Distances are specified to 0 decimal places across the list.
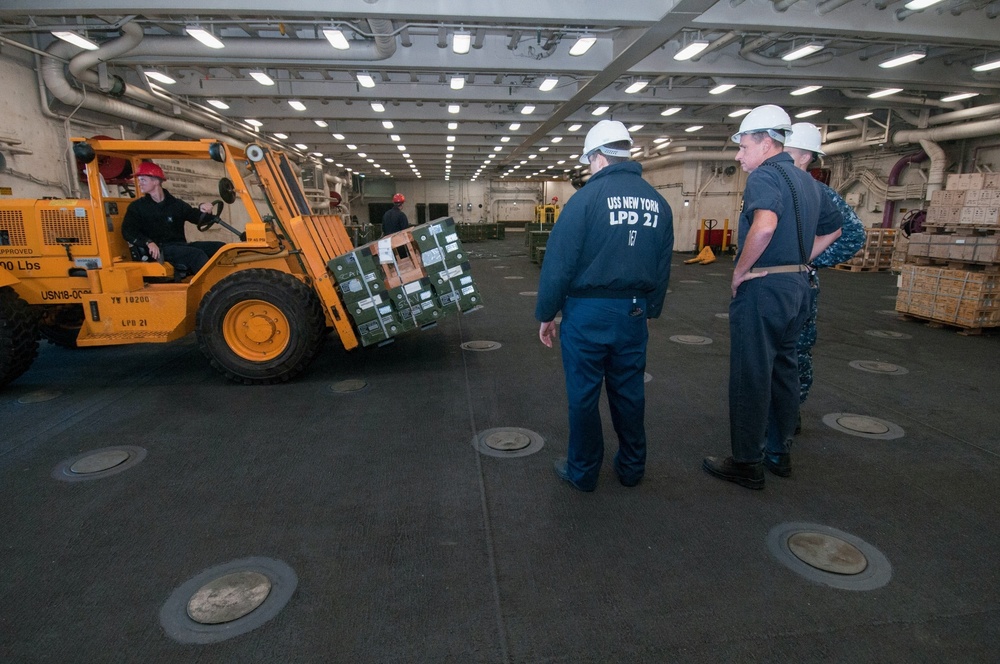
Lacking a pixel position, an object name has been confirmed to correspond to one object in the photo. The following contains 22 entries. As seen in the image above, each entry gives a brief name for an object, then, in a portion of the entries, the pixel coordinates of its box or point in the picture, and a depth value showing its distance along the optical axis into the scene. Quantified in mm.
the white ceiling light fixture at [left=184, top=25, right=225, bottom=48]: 7646
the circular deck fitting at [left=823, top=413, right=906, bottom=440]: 3781
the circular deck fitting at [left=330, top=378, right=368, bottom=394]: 4793
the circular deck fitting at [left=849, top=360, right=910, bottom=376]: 5293
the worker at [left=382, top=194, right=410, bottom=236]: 10070
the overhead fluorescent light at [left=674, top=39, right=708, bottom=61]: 8703
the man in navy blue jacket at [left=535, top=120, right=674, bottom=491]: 2639
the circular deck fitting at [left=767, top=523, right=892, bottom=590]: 2293
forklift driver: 4926
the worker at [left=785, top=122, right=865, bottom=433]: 3145
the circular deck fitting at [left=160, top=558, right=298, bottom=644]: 2039
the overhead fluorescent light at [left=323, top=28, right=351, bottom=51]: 7715
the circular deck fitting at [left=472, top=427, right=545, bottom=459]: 3559
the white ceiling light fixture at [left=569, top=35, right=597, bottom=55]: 8531
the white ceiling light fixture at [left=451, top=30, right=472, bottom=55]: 8477
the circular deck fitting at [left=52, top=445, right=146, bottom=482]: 3242
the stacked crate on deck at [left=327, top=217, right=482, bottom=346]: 4863
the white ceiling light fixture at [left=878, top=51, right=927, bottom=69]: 9259
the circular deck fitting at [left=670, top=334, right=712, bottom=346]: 6575
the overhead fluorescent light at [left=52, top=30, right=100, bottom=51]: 7762
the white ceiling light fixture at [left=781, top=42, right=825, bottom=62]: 8758
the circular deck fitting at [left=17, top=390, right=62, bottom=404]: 4576
